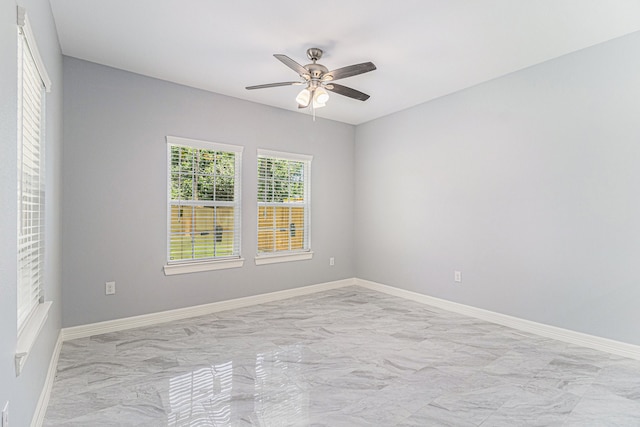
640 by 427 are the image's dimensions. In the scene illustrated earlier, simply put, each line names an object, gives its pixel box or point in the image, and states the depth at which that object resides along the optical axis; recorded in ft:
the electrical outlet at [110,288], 11.47
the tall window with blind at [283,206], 15.49
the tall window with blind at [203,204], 13.01
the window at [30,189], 5.62
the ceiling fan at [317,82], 9.61
